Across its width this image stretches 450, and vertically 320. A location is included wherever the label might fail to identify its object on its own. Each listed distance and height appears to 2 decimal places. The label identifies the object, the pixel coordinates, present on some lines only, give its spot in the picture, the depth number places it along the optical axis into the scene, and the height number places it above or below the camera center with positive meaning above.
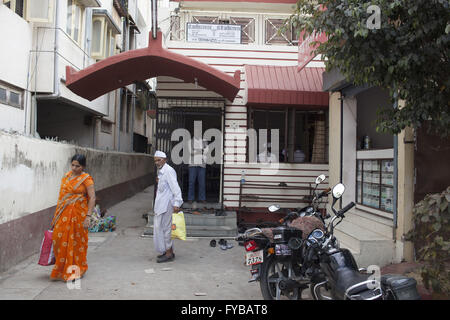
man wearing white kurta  6.52 -0.55
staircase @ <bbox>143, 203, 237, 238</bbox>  8.70 -1.14
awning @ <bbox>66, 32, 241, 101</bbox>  7.73 +2.02
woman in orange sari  5.36 -0.70
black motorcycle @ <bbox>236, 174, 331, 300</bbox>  4.33 -0.92
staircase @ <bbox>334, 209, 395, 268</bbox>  6.02 -0.99
